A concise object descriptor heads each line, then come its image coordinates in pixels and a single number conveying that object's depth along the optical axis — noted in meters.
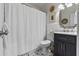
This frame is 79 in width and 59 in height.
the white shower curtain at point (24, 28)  1.40
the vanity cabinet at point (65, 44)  1.51
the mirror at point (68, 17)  1.45
